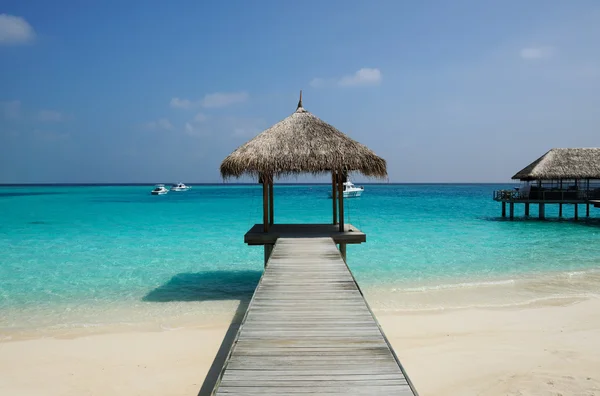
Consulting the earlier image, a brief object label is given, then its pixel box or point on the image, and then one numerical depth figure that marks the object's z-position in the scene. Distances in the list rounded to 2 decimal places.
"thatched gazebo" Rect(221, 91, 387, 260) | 8.01
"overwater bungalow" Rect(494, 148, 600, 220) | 22.02
